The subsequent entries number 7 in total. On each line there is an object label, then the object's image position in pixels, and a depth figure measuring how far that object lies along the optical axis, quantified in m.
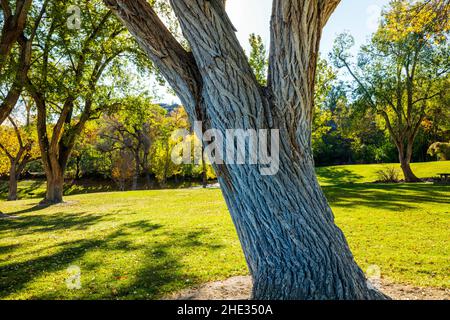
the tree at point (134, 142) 39.09
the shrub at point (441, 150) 37.88
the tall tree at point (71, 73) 14.80
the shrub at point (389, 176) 27.02
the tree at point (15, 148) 27.78
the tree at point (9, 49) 10.74
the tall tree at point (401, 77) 24.22
